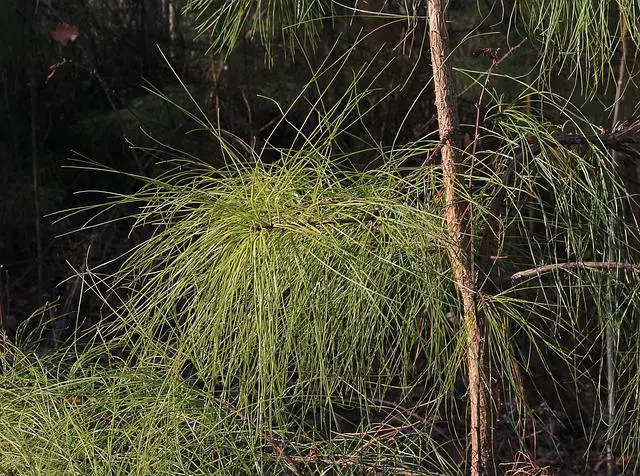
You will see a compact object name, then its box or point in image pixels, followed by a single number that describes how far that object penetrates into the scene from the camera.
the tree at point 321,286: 0.89
